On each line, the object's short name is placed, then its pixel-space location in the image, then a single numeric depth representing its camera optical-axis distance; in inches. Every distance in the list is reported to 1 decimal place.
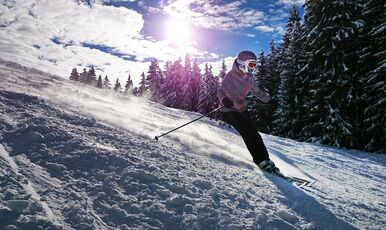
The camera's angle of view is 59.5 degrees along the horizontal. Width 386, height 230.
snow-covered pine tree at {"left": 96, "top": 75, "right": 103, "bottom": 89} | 3918.8
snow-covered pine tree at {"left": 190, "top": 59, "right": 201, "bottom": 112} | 2438.5
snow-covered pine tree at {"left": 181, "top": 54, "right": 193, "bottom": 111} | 2379.4
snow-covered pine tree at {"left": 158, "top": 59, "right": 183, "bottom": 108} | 2326.2
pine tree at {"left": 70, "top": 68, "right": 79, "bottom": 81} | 3834.4
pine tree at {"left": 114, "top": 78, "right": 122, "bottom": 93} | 4043.1
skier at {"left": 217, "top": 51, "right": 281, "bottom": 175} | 244.8
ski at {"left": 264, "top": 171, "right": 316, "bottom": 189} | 218.0
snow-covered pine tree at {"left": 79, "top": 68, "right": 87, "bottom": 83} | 3784.5
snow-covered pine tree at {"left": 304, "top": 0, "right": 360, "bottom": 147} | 756.0
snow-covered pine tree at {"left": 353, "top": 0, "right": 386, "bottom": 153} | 629.3
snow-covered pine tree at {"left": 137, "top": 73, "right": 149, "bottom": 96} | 3026.6
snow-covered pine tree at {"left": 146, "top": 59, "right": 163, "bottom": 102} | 2455.2
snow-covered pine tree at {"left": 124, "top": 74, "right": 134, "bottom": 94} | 3718.0
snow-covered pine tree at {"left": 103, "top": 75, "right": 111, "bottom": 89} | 4185.0
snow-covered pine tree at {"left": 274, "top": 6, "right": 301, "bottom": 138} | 1252.5
